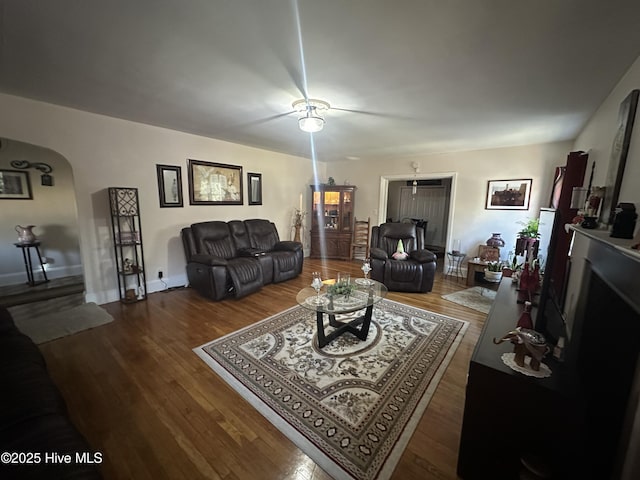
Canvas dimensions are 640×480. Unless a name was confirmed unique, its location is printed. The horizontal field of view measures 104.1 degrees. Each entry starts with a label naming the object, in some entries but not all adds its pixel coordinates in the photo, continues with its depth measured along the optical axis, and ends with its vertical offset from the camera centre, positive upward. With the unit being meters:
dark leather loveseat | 3.36 -0.84
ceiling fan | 2.44 +0.96
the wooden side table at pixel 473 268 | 4.13 -1.02
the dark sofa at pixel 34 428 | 0.84 -0.91
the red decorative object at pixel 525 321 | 1.53 -0.70
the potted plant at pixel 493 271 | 3.98 -1.02
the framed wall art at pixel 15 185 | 3.83 +0.19
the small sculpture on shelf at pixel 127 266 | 3.32 -0.89
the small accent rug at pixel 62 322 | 2.47 -1.32
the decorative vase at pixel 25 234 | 3.77 -0.54
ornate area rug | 1.43 -1.35
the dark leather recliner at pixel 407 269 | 3.76 -0.97
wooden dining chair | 5.90 -0.75
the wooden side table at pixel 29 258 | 3.83 -0.95
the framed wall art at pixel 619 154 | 1.51 +0.35
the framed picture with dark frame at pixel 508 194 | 4.10 +0.22
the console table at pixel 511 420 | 1.07 -0.96
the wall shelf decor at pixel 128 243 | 3.19 -0.56
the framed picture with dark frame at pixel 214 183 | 4.01 +0.31
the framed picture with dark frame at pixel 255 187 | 4.83 +0.29
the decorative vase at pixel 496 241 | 4.11 -0.55
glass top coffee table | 2.29 -0.94
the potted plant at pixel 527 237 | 3.44 -0.41
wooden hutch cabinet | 5.88 -0.35
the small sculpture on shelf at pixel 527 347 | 1.16 -0.66
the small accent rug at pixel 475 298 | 3.36 -1.32
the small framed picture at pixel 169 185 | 3.65 +0.23
